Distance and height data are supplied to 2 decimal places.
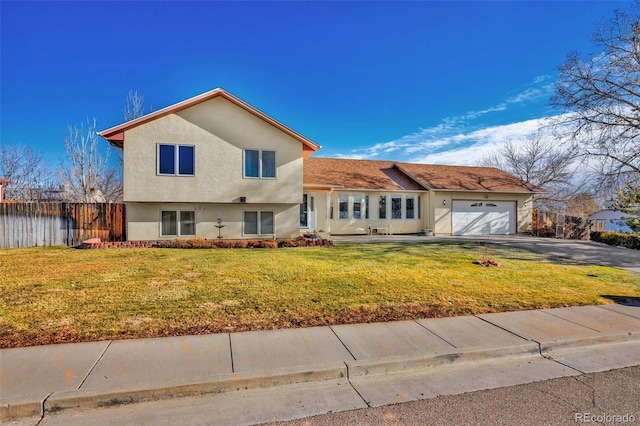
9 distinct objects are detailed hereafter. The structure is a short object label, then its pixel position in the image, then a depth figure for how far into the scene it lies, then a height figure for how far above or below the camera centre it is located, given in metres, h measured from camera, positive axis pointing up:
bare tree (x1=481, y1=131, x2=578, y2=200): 31.88 +3.87
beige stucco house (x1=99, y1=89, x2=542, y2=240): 13.86 +1.58
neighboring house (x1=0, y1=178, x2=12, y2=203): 22.33 +1.98
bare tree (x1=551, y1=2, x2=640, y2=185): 17.28 +6.00
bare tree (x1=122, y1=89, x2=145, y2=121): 24.52 +7.99
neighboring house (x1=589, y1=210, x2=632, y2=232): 20.80 -0.92
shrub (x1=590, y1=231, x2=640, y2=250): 16.77 -1.67
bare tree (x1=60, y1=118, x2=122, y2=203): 25.02 +3.04
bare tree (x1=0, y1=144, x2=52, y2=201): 30.83 +3.82
